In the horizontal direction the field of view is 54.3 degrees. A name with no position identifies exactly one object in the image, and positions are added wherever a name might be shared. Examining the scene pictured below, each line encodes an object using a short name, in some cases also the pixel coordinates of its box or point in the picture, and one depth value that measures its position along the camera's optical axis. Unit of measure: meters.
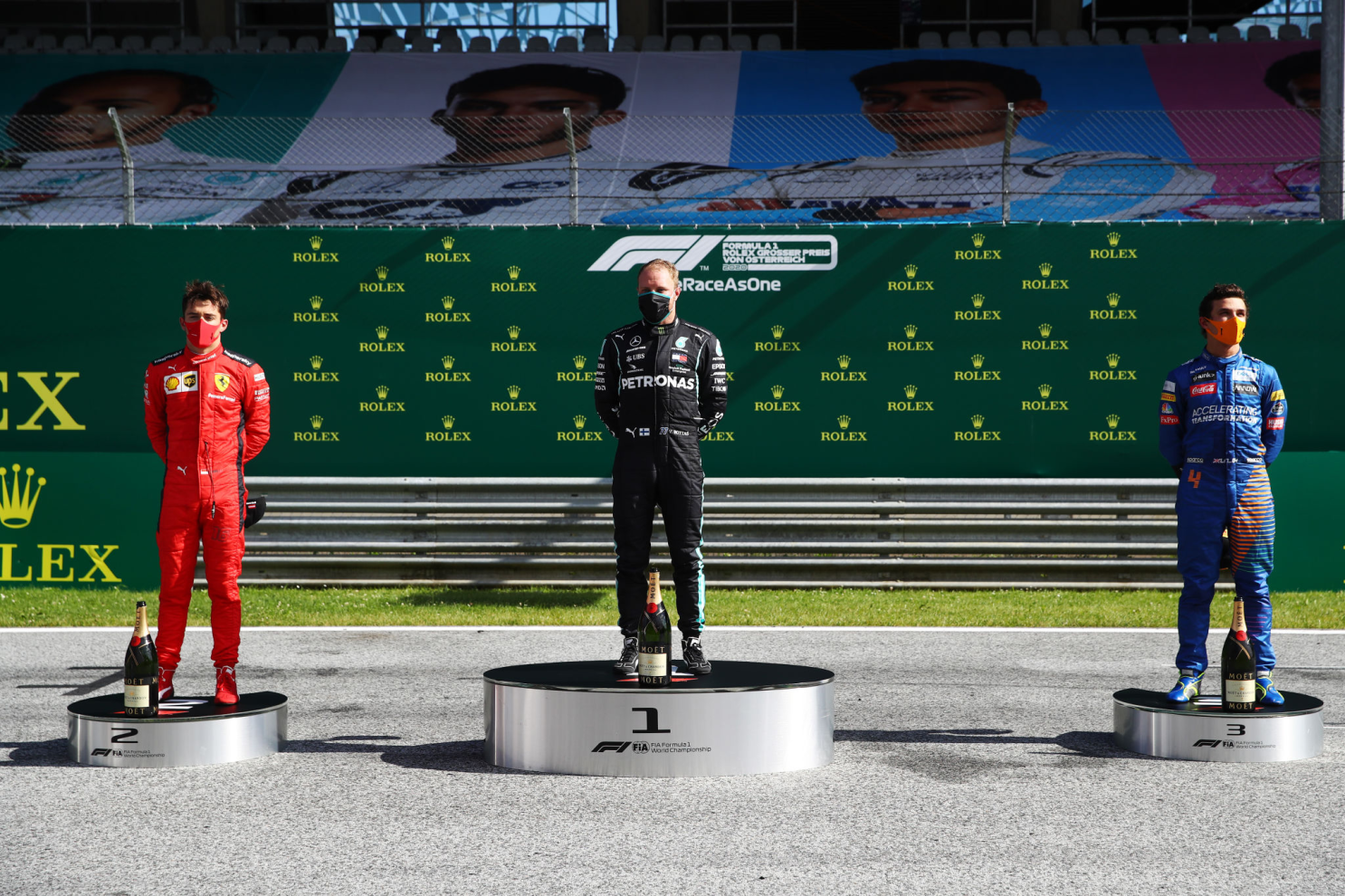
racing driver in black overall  5.85
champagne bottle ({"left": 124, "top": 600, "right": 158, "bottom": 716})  5.40
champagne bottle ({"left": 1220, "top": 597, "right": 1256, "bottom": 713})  5.47
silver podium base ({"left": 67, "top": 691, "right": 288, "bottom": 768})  5.38
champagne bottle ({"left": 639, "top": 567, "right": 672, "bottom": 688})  5.36
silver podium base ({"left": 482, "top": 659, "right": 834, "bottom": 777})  5.23
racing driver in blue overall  5.88
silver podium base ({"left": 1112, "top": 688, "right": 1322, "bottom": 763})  5.46
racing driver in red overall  5.92
